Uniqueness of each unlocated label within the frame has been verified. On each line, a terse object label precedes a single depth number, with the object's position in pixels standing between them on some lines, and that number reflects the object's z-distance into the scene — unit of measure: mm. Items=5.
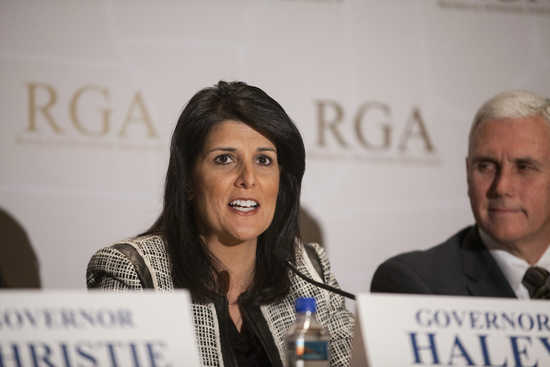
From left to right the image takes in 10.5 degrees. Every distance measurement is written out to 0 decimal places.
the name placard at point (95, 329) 4055
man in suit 4591
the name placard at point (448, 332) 4112
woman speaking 4462
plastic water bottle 4194
